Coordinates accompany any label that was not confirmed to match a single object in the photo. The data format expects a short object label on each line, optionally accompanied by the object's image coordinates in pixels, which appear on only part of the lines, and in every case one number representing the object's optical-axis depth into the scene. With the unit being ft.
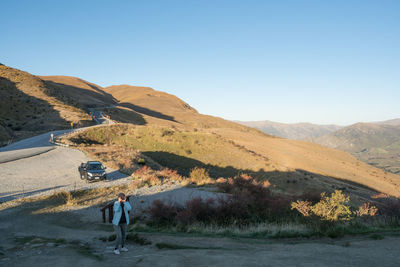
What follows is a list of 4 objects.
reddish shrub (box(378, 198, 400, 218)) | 42.63
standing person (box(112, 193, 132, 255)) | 26.63
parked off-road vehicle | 66.18
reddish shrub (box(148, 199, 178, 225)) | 39.70
